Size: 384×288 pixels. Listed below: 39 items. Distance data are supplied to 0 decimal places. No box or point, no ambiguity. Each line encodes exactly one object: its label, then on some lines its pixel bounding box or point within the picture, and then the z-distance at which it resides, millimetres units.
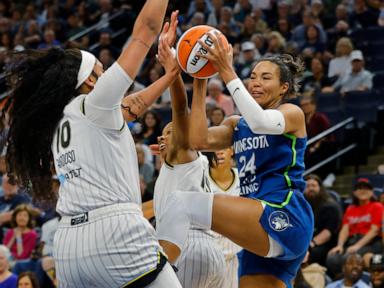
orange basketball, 5523
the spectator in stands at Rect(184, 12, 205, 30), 15609
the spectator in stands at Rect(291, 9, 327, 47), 14445
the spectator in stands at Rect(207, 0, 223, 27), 15865
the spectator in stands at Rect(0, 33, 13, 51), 17484
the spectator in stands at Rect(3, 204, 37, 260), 10859
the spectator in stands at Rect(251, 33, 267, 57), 14328
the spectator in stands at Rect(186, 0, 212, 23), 16281
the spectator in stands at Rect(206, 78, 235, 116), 12820
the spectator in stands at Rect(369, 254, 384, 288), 9070
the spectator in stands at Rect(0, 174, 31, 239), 11789
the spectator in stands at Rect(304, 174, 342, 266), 10078
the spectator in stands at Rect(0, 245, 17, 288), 9484
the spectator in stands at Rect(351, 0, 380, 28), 14469
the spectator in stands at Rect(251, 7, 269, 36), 15227
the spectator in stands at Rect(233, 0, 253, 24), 15922
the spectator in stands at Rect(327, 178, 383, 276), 9742
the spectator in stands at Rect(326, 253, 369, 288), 9008
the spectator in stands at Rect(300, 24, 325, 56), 14273
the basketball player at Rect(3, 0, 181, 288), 4570
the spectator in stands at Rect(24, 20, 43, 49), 17078
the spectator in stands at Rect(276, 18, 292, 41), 14844
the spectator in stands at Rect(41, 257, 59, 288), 10242
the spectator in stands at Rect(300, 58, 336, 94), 13164
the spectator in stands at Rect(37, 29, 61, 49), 16781
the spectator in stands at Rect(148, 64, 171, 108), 13992
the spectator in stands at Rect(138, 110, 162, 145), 12435
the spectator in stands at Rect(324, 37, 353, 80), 13258
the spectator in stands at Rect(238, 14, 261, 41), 15086
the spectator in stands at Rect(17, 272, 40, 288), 9164
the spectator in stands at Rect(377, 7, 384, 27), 14195
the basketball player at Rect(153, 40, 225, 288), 6051
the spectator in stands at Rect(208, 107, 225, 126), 11516
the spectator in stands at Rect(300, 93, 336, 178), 11914
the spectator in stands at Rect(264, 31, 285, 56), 13898
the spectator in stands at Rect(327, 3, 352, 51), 14172
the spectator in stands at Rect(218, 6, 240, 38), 15289
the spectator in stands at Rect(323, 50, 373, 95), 12773
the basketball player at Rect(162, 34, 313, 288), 5398
